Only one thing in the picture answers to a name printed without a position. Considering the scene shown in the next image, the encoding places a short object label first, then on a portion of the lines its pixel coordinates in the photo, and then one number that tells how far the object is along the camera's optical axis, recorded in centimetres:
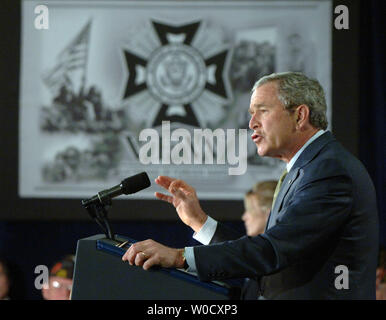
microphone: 576
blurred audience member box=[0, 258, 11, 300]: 741
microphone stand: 574
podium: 561
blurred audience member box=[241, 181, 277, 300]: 718
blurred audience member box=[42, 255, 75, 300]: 707
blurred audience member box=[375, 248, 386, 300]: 718
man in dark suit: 567
